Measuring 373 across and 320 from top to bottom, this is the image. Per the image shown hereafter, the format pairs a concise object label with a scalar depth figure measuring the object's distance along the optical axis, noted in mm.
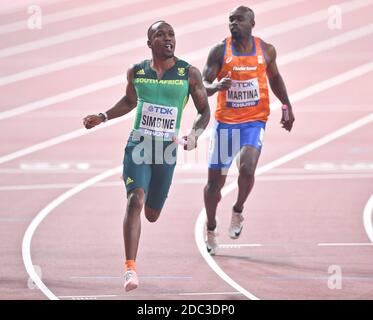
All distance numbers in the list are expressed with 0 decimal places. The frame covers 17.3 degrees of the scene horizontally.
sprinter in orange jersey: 12359
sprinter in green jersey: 10422
